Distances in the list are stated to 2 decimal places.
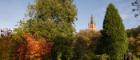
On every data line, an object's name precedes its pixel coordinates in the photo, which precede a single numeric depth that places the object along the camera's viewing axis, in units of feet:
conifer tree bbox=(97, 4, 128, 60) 70.46
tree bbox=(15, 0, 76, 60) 84.60
